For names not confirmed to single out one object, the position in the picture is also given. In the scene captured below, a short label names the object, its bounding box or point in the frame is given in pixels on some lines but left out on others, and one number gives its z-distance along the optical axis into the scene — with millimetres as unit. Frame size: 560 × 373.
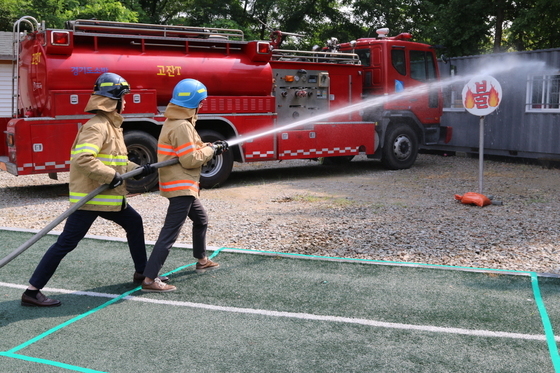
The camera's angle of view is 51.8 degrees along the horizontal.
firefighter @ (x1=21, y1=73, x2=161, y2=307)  4574
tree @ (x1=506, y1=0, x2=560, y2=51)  19238
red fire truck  9930
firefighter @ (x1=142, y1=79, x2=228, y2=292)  4969
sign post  8734
